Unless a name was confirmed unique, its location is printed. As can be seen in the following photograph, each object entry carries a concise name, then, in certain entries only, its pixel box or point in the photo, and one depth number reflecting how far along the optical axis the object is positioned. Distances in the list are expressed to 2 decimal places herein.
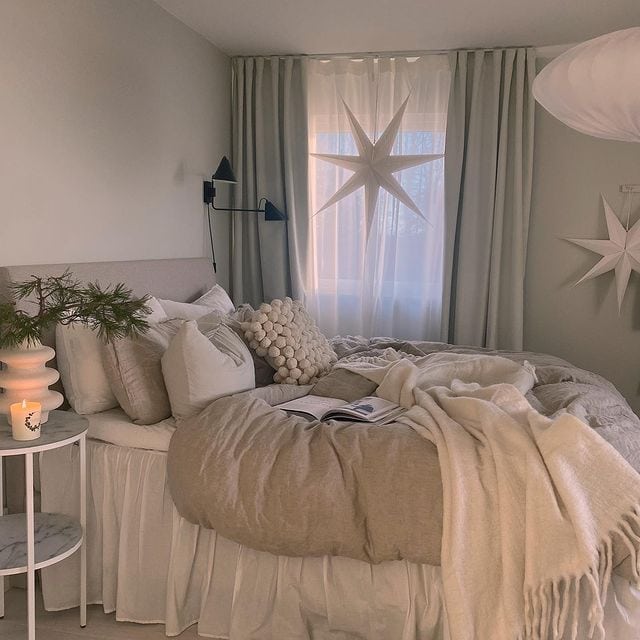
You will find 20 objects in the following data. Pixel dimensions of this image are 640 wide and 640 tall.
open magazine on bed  2.26
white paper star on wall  4.02
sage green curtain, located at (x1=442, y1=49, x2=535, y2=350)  4.07
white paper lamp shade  1.89
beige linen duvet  1.93
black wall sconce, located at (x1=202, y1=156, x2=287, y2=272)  3.88
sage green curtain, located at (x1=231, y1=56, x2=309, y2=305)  4.37
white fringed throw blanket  1.74
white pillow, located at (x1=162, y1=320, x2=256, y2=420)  2.27
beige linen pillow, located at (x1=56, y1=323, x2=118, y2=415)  2.38
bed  2.00
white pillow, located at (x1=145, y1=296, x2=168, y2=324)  2.75
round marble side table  1.90
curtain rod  4.04
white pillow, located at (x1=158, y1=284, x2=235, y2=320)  3.08
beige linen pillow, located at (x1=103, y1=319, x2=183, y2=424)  2.30
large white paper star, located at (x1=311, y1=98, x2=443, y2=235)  4.13
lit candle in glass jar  1.92
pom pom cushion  2.80
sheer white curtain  4.23
